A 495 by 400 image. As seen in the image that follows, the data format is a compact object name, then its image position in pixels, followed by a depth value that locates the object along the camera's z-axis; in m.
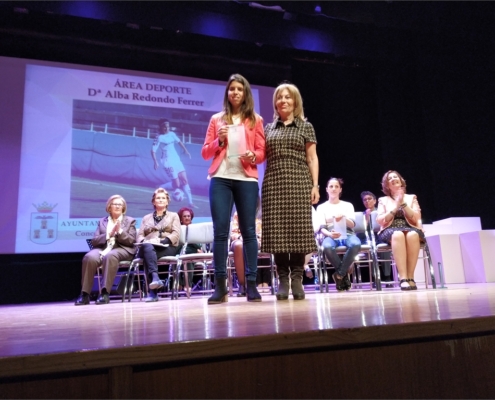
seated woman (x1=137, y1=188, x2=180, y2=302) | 3.95
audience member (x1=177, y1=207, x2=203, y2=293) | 4.66
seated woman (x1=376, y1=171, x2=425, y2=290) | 3.46
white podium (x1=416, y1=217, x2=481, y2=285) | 5.00
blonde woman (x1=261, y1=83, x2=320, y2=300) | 2.19
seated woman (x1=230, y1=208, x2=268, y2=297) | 3.79
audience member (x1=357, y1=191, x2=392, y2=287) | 4.79
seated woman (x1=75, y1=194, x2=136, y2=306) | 3.86
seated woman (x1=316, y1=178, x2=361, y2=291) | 3.85
